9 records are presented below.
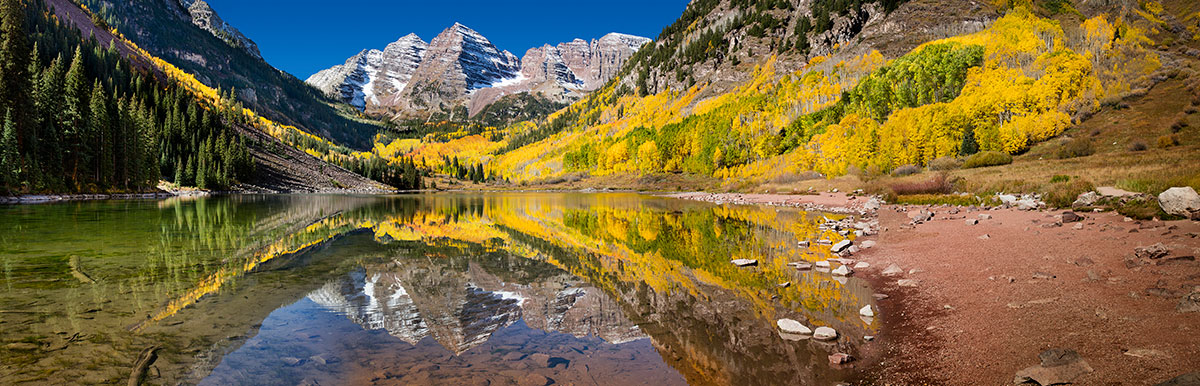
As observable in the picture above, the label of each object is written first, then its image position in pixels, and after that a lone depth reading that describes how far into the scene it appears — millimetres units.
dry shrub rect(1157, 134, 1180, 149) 36750
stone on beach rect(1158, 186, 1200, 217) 11961
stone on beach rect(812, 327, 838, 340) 7238
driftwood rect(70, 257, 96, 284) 10838
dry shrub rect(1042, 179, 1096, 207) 20109
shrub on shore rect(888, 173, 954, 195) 33781
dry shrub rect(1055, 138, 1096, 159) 42906
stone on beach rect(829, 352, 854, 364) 6293
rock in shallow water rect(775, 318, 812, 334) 7527
